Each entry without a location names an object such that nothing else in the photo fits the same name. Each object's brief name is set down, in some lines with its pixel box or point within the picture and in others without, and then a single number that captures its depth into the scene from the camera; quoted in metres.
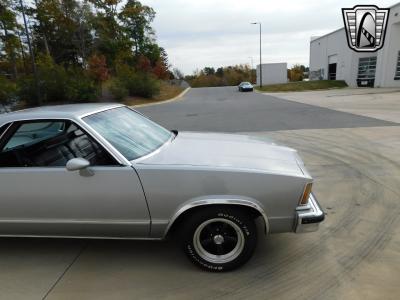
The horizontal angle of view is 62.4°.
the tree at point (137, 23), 44.31
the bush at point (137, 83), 29.69
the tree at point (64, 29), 34.59
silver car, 2.73
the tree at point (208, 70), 100.12
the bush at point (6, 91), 22.27
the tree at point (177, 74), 77.56
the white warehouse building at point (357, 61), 30.91
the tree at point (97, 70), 29.73
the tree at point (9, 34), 29.56
